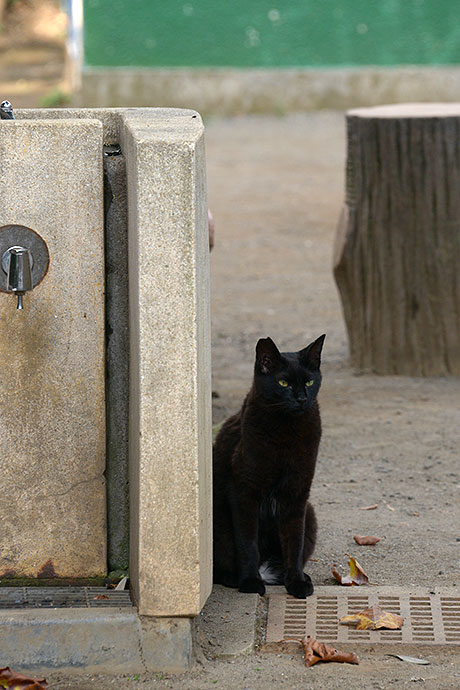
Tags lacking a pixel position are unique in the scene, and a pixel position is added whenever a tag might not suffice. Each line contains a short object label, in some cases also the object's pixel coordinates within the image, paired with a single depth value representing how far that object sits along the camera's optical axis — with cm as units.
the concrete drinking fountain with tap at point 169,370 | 550
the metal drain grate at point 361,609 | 629
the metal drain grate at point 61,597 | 614
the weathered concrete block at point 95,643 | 580
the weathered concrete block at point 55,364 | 609
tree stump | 1192
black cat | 689
